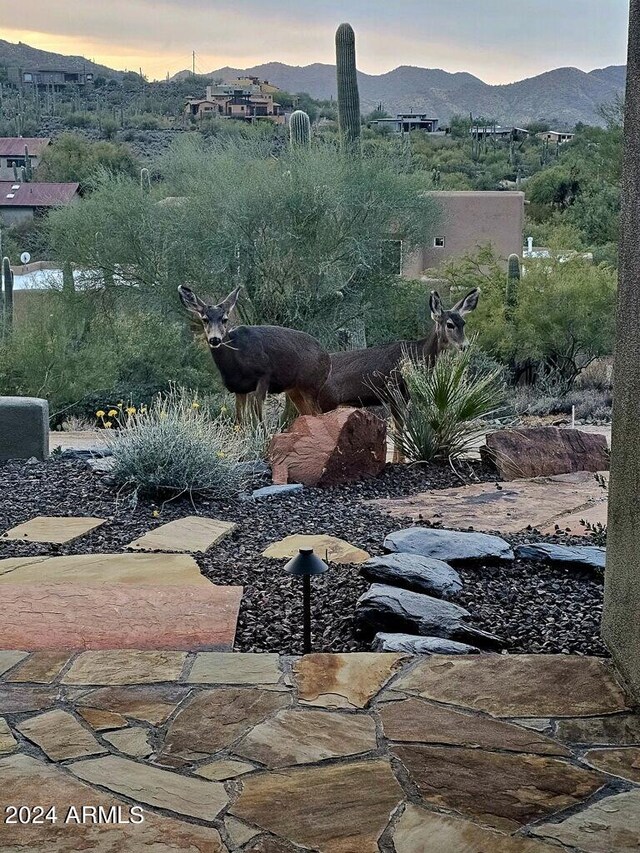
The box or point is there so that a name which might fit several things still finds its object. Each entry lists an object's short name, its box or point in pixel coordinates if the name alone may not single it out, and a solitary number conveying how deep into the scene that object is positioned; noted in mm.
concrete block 8516
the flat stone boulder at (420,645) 3951
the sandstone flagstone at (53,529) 5922
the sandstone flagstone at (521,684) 3330
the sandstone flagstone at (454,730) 3059
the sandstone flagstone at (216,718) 3021
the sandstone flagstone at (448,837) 2469
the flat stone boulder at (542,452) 8398
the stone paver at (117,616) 4035
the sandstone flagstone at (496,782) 2668
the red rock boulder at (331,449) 7805
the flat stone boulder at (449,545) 5145
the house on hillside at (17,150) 42981
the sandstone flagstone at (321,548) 5453
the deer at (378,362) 10273
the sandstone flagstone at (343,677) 3402
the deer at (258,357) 9664
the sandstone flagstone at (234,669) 3574
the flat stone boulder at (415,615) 4172
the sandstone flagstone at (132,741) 2982
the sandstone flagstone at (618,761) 2879
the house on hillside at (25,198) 34031
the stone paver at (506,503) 6595
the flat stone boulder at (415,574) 4664
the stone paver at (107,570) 4840
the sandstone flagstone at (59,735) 2980
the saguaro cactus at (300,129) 20344
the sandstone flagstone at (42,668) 3582
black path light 3869
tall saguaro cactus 19609
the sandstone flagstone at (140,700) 3266
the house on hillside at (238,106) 50312
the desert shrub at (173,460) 7105
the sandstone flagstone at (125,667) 3574
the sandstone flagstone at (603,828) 2486
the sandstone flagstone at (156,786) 2666
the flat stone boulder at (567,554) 5055
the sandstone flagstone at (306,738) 2980
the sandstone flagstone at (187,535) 5727
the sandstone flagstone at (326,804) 2539
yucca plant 8688
